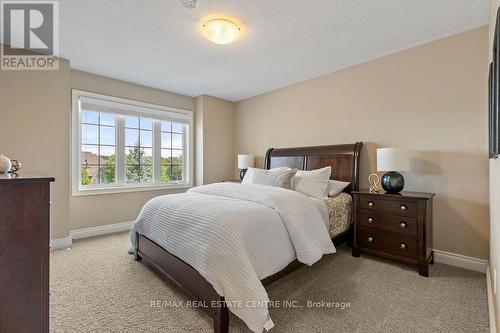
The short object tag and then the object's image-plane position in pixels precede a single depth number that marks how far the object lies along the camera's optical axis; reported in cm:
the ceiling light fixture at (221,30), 224
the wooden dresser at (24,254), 101
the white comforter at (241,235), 150
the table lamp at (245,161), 443
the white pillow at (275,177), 292
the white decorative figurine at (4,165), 136
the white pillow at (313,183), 282
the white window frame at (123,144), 343
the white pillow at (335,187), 299
